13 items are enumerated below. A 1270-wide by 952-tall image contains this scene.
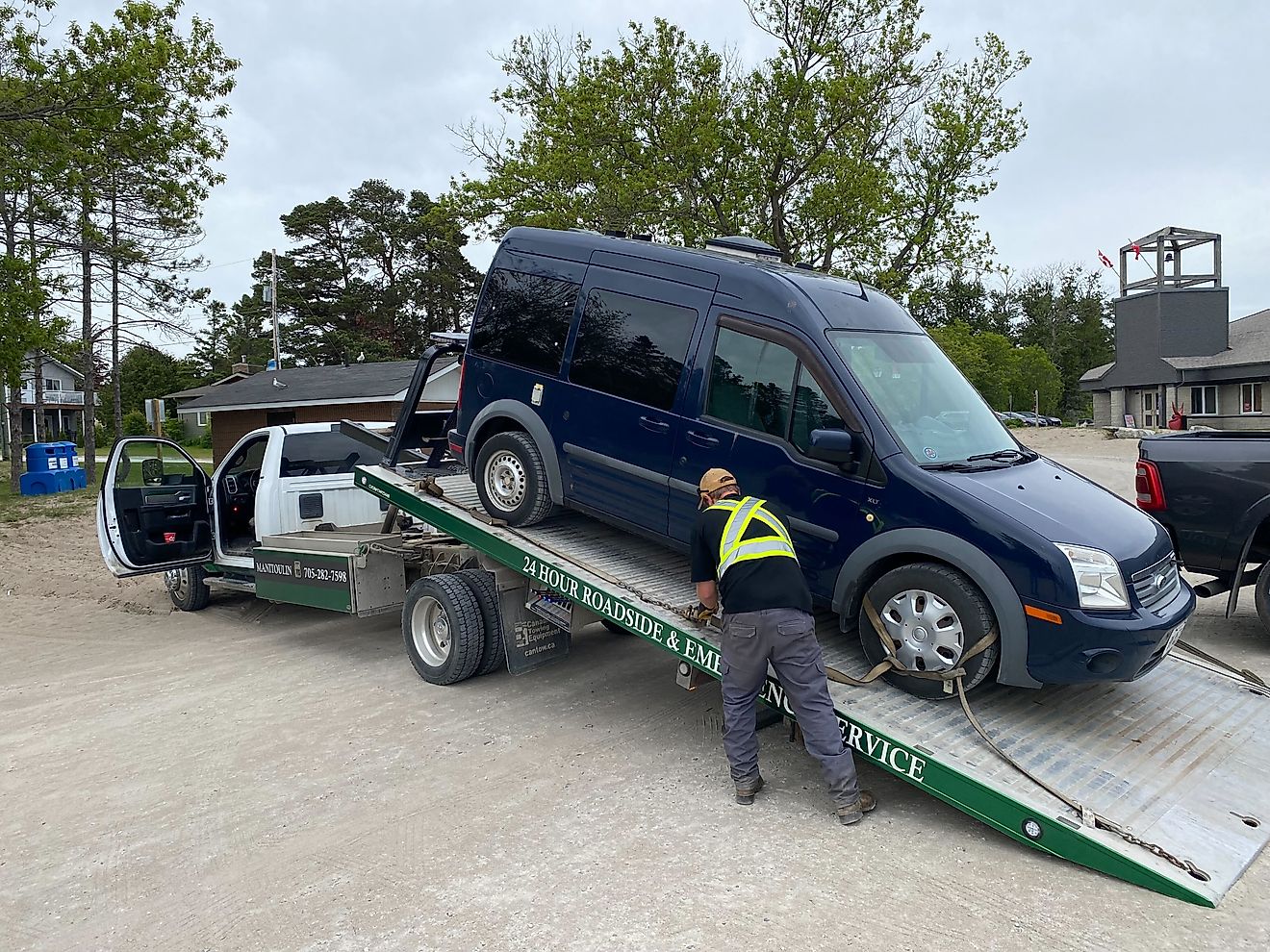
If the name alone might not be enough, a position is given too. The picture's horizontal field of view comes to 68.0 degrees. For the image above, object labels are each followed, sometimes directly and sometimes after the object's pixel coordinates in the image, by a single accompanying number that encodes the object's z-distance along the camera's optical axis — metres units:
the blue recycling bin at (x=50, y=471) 23.83
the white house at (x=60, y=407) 57.12
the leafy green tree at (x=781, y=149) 18.66
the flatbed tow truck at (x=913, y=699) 3.96
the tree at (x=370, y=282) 54.41
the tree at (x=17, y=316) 12.67
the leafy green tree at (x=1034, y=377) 50.44
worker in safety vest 4.46
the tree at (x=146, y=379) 61.98
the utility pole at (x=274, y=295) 38.63
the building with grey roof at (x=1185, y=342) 34.03
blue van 4.43
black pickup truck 7.04
